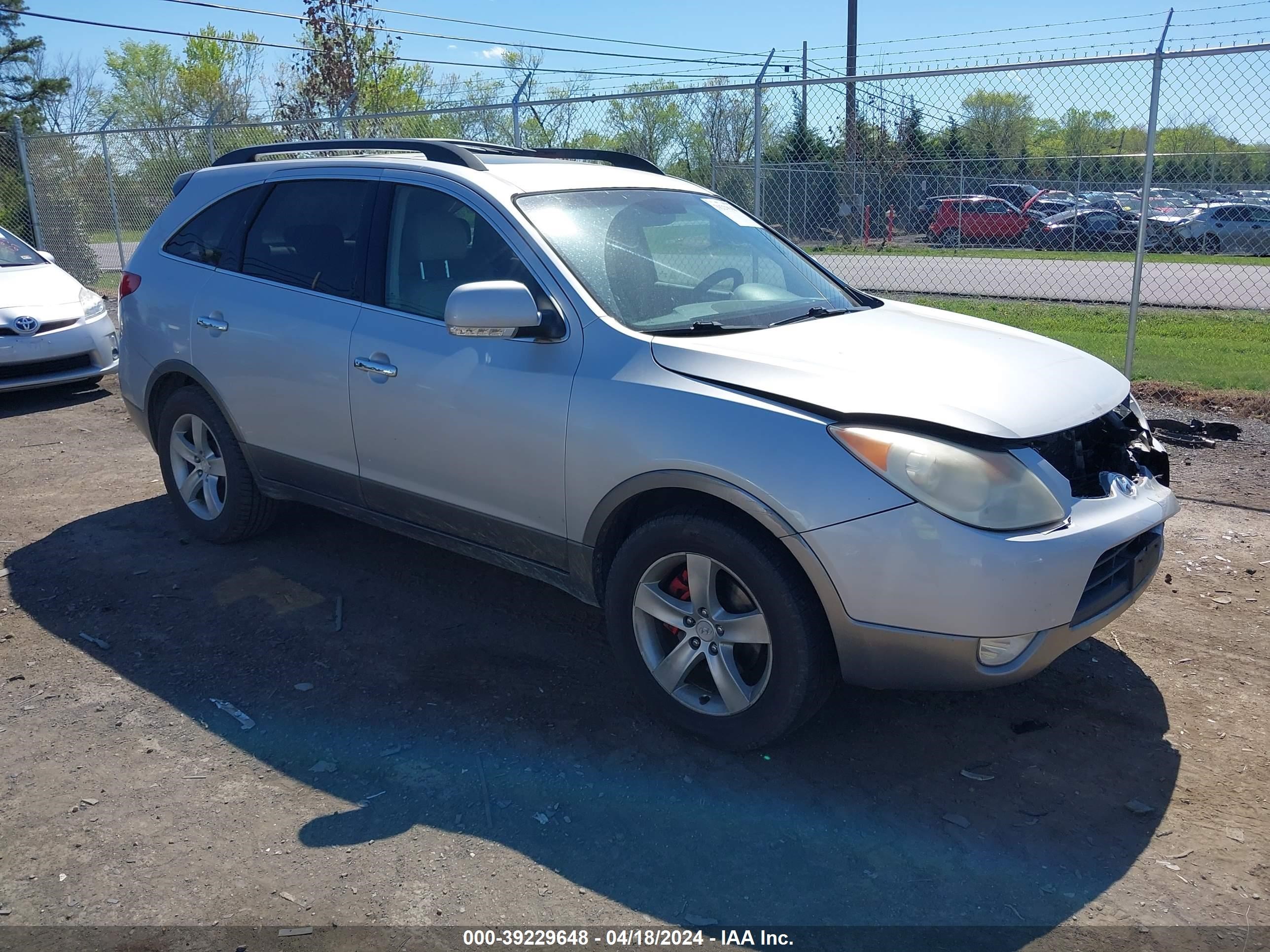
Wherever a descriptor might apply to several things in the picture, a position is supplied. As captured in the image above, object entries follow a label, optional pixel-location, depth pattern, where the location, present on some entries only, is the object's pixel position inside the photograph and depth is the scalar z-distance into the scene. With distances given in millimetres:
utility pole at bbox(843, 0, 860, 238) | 9945
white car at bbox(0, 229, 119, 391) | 8516
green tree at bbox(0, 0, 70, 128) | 27814
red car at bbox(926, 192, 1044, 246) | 13133
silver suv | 3096
